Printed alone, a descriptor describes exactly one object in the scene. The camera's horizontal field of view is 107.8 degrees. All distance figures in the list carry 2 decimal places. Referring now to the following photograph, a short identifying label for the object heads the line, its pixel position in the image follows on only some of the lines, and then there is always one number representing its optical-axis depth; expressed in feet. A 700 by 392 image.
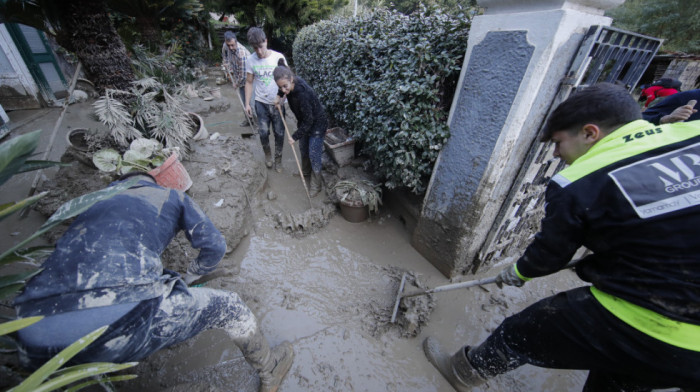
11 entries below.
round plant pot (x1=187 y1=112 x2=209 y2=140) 14.92
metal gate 6.23
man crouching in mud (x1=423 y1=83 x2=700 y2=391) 3.66
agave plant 3.01
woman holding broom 11.48
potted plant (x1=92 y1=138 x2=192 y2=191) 9.36
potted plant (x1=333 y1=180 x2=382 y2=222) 11.85
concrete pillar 6.05
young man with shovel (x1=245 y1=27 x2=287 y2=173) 13.35
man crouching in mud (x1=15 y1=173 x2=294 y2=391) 3.90
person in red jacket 13.10
